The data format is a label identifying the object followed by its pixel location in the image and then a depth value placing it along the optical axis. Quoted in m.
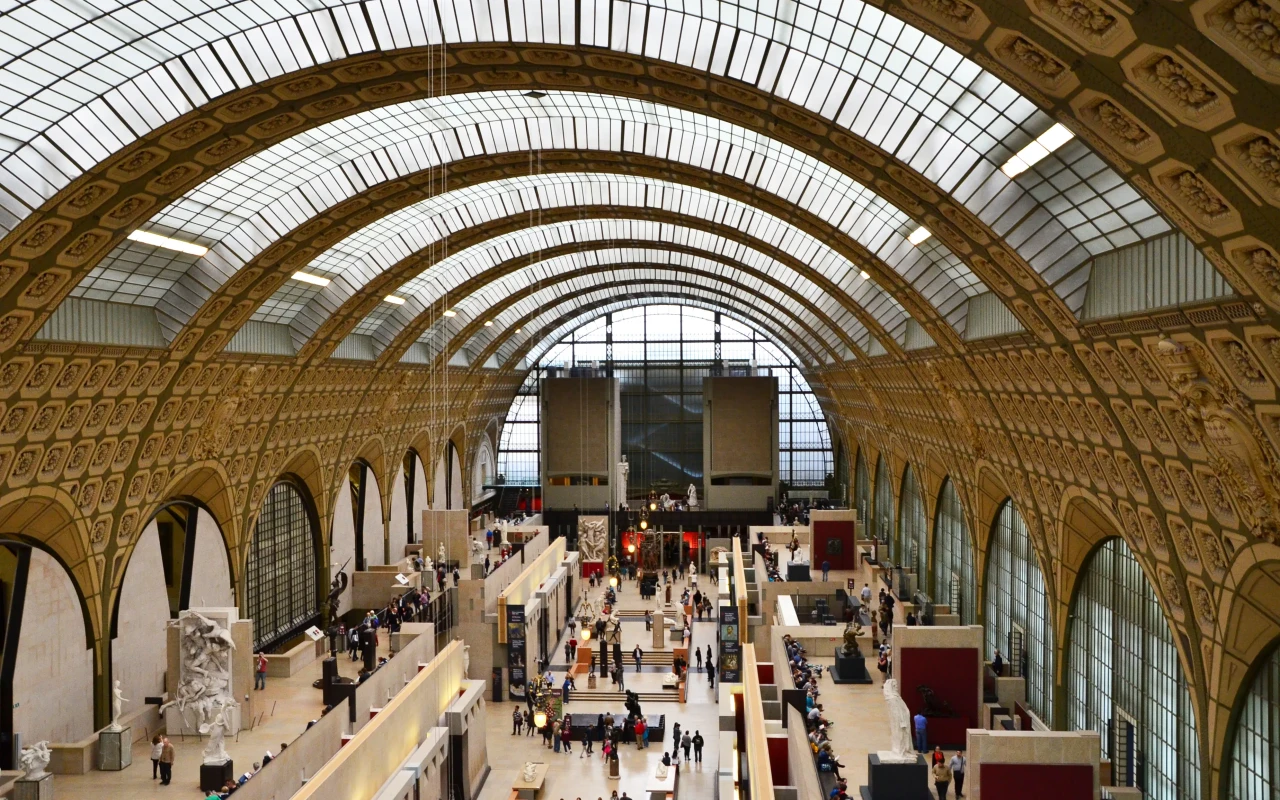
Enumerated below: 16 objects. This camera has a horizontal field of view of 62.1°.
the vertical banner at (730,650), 40.50
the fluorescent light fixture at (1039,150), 15.92
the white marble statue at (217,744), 23.95
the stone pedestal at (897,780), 19.52
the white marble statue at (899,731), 19.62
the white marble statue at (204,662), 28.00
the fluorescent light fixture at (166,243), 24.66
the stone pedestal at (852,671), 28.80
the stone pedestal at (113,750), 26.14
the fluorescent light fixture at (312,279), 33.32
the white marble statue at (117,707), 26.32
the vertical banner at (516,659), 40.53
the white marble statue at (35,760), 22.72
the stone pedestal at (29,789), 22.81
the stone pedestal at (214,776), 23.81
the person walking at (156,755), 25.25
